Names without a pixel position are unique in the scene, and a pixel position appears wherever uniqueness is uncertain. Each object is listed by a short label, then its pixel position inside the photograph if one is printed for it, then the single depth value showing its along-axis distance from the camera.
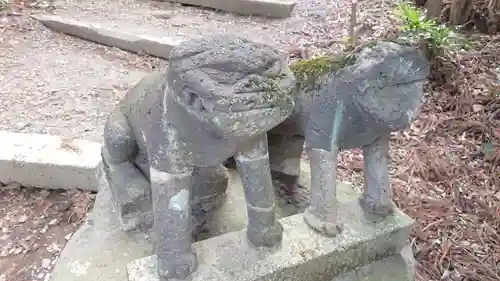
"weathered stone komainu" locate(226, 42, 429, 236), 1.34
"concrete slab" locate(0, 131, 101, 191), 2.48
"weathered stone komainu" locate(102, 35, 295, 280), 1.15
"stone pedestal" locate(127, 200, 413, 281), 1.50
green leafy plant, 3.11
